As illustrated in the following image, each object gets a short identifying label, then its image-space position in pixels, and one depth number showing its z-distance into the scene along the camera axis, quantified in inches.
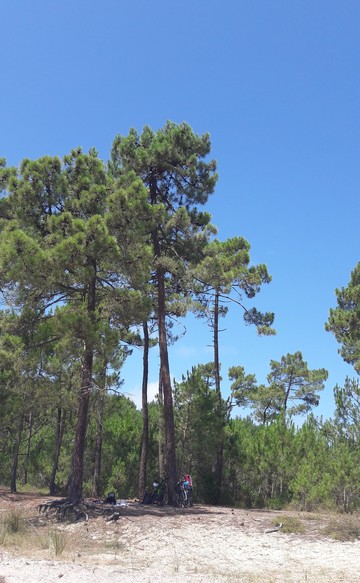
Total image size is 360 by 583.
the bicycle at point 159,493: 650.2
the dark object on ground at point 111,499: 616.7
